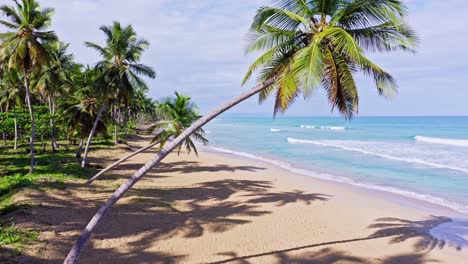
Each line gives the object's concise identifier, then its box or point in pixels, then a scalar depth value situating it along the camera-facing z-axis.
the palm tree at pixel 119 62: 19.08
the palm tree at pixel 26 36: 16.08
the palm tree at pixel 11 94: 31.75
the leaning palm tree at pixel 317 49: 6.67
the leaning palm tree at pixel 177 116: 19.70
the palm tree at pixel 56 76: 26.61
